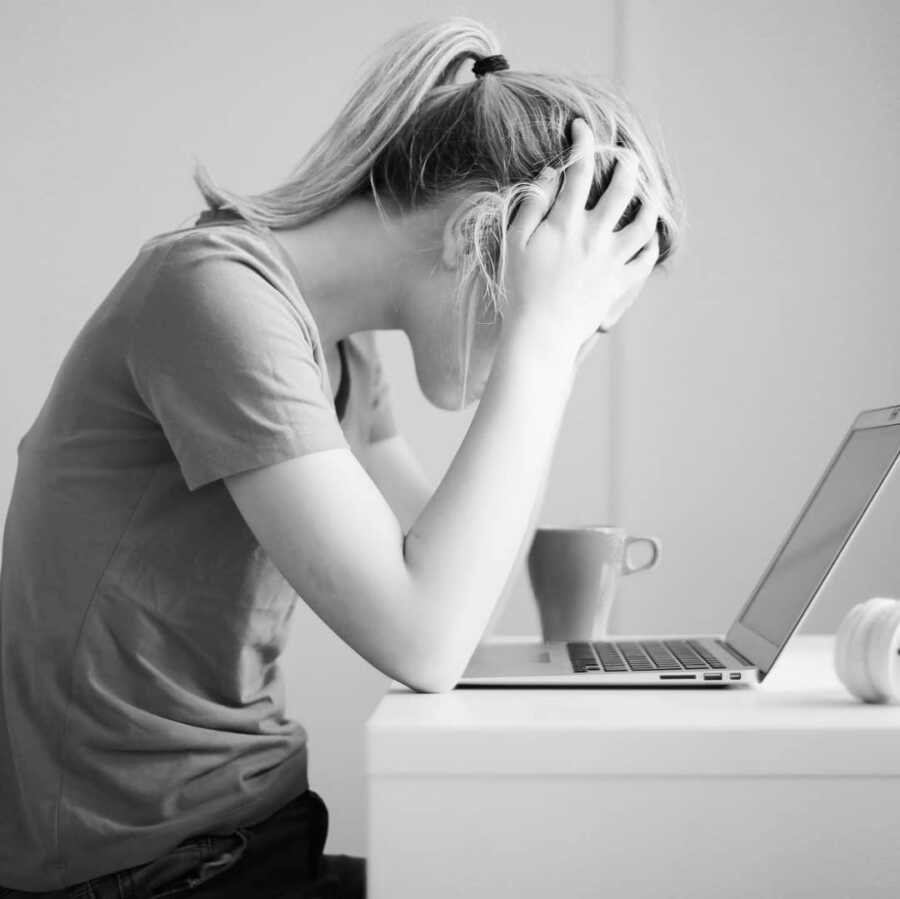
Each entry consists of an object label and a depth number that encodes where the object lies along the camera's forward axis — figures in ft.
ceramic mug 3.30
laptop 2.51
